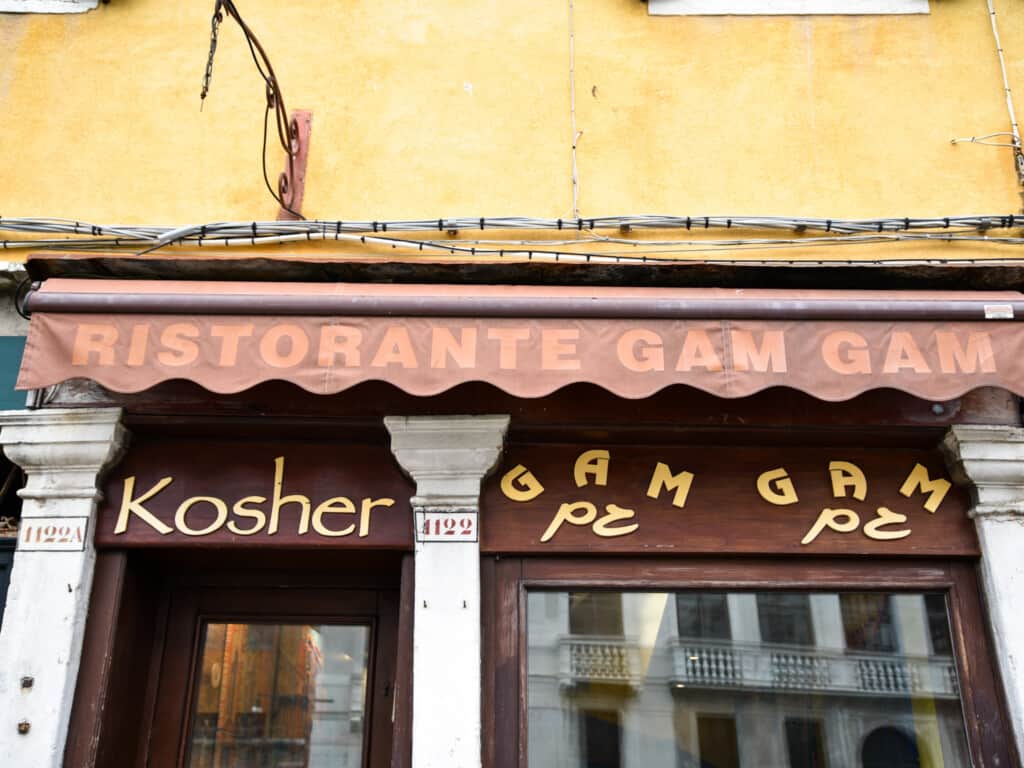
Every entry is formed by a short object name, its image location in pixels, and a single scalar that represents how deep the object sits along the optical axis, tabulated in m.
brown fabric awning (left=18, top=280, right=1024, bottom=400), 3.90
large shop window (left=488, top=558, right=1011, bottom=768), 4.17
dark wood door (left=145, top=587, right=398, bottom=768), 4.47
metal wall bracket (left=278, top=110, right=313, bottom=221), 5.00
